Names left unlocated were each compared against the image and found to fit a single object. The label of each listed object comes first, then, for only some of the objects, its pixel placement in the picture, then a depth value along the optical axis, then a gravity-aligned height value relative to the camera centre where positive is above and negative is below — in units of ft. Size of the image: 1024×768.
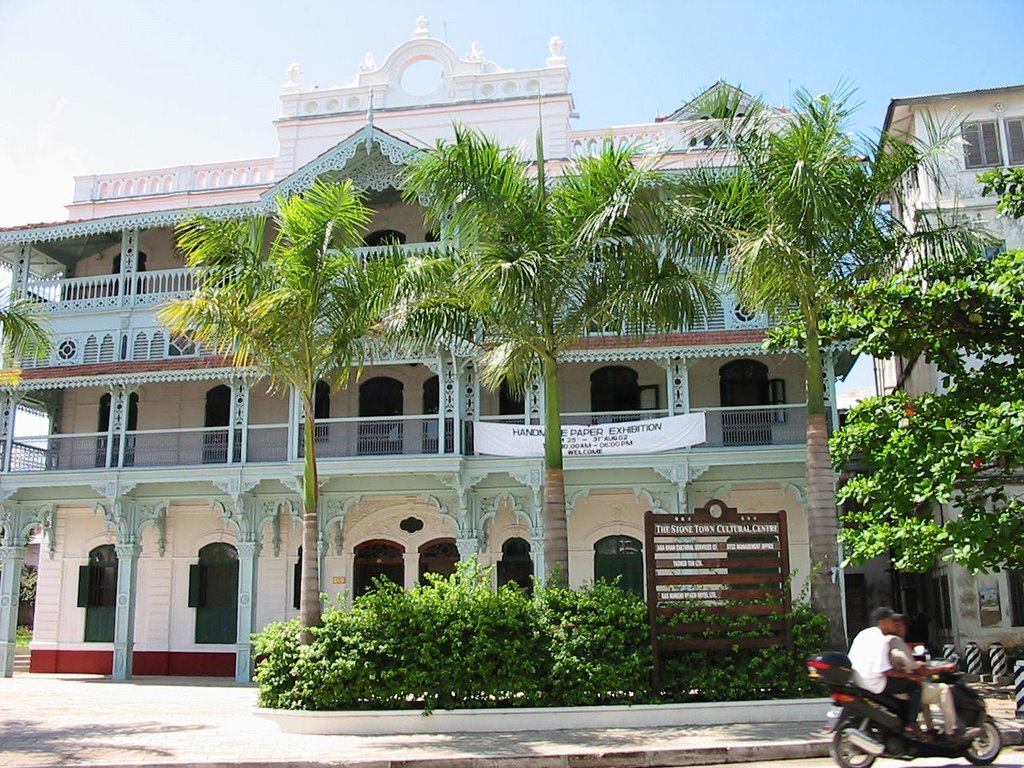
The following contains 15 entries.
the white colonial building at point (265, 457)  71.15 +9.09
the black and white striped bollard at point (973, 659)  60.85 -4.73
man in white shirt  31.32 -2.94
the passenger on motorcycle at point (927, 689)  31.38 -3.35
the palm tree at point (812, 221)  44.86 +15.85
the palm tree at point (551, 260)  45.78 +14.52
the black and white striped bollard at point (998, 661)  59.82 -4.79
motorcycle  30.89 -4.43
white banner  67.15 +9.36
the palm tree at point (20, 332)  53.42 +13.42
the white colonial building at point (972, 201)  66.08 +25.00
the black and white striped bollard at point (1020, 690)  41.14 -4.49
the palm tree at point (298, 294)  46.09 +13.00
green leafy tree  40.96 +6.71
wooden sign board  43.75 +0.18
